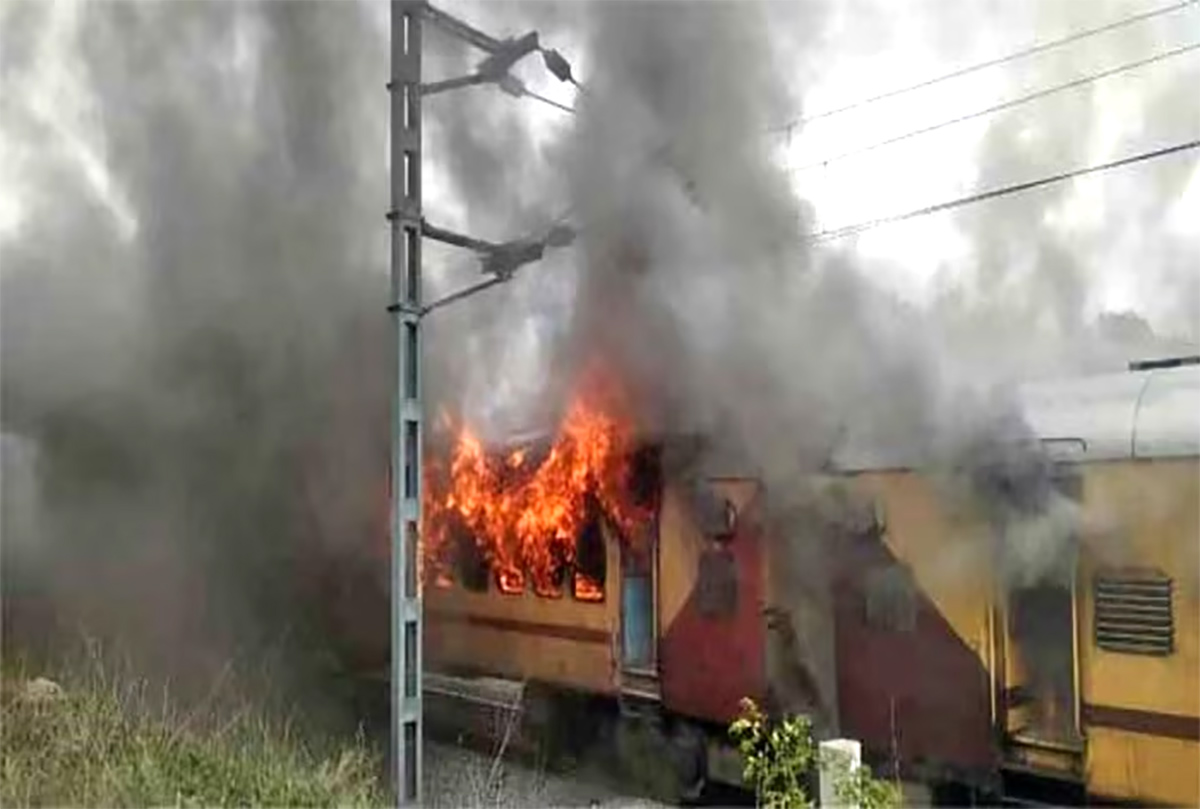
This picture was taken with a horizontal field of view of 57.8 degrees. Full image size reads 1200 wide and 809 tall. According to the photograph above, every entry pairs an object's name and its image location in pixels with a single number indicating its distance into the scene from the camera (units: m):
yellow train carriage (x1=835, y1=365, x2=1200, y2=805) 4.43
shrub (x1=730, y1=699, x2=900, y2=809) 4.56
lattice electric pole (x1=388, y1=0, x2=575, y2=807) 6.02
